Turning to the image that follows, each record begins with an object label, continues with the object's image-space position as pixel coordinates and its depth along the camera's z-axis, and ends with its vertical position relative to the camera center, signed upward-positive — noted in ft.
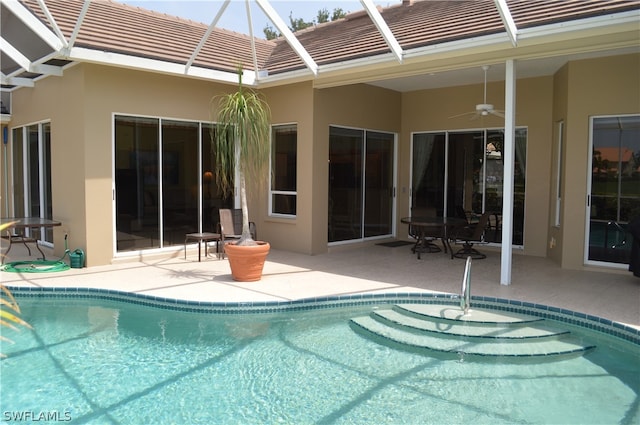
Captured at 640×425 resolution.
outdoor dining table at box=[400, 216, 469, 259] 30.42 -2.54
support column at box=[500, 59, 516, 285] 22.84 +1.81
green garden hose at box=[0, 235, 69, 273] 25.94 -4.17
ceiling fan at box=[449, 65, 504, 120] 27.59 +4.75
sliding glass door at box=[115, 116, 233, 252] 28.22 +0.47
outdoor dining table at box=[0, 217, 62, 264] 26.68 -1.97
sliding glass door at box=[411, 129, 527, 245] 32.96 +1.25
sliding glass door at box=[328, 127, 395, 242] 33.83 +0.59
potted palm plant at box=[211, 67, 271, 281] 23.93 +2.24
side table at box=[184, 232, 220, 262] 28.86 -2.78
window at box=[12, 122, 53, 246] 31.76 +1.11
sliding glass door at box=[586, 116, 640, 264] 25.76 +0.39
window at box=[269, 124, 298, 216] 32.94 +1.42
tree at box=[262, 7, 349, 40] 96.12 +34.28
